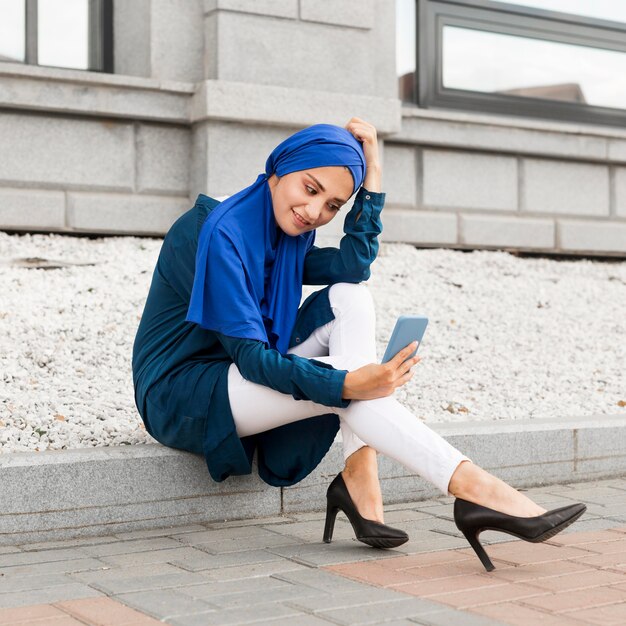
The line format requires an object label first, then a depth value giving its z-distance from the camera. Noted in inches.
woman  119.6
